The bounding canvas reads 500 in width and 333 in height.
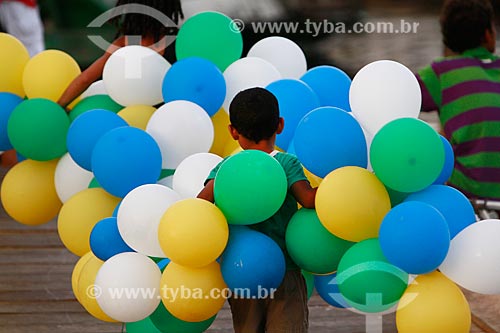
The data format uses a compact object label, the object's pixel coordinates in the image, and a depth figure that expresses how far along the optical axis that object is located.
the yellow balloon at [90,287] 5.41
